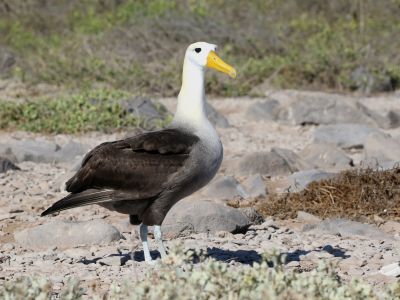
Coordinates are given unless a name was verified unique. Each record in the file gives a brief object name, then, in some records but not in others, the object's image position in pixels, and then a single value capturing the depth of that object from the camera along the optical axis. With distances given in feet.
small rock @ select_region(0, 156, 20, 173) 65.51
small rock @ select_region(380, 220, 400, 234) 51.52
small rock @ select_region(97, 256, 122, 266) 42.27
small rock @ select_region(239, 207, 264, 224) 52.08
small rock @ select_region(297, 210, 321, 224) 53.00
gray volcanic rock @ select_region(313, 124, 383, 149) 78.33
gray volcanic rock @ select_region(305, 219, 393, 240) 49.60
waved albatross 41.32
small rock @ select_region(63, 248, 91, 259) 44.47
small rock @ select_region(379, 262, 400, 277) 40.50
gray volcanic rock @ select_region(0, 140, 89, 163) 70.85
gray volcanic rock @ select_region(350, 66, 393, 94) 107.96
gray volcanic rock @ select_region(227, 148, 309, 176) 66.85
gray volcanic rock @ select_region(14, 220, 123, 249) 47.19
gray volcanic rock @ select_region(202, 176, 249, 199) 59.72
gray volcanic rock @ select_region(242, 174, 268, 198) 60.23
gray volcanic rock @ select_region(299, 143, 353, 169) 70.54
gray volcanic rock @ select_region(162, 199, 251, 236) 48.98
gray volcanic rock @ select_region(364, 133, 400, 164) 69.10
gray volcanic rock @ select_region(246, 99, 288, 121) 91.56
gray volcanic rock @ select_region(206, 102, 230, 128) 86.05
